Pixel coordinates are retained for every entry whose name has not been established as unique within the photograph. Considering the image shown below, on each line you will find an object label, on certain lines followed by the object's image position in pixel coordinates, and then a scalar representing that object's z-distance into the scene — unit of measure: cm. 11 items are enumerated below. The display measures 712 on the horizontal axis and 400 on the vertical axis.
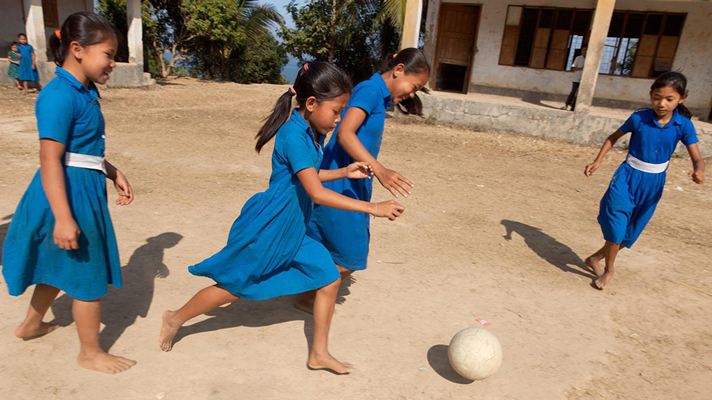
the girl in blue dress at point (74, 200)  201
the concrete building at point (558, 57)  1024
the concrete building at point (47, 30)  1229
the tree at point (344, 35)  1806
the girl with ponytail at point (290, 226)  229
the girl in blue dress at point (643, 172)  378
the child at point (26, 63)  1145
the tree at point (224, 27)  1759
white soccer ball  246
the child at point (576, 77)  1111
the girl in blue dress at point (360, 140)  259
